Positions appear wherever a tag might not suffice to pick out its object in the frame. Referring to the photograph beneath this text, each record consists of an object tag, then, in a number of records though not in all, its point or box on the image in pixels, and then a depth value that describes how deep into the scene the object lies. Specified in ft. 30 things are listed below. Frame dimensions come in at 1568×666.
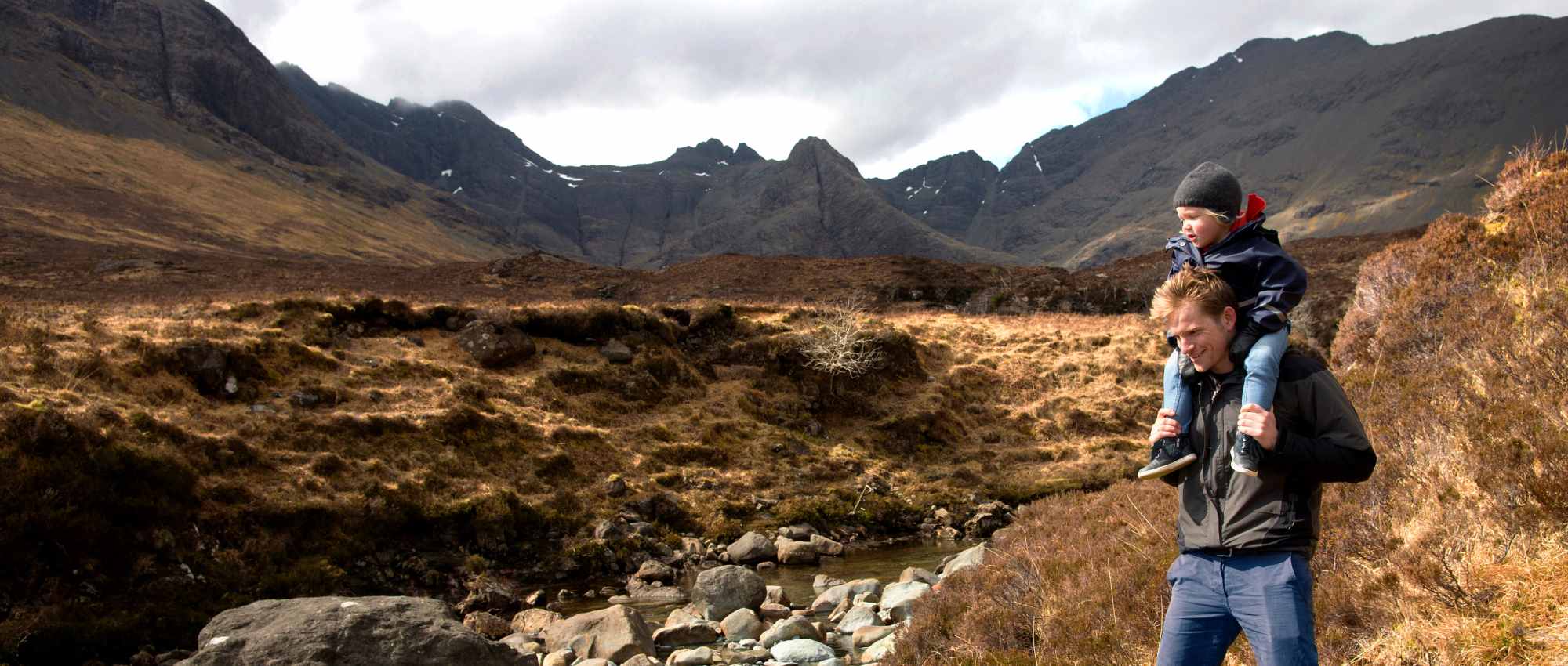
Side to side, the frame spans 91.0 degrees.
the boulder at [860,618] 41.42
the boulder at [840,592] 47.85
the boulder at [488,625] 44.60
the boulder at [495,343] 81.87
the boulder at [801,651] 36.88
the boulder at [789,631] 40.09
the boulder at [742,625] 42.06
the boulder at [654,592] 52.42
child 10.59
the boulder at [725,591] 46.29
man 10.09
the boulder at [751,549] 61.87
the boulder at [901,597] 41.91
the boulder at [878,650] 34.73
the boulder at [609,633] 38.65
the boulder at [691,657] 37.96
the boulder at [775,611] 45.91
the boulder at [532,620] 46.11
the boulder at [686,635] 42.32
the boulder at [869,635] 38.11
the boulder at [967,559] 46.83
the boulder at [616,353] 90.94
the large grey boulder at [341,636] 28.58
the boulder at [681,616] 44.41
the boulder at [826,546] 64.34
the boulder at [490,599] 50.80
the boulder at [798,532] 67.05
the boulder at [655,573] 56.65
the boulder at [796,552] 61.46
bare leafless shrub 97.66
